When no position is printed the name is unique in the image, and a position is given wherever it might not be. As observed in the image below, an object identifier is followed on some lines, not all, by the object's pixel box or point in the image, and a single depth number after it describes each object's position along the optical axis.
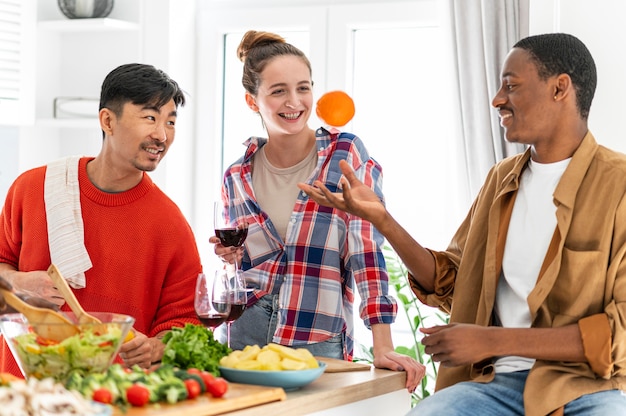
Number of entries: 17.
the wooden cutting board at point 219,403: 1.80
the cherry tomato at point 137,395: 1.83
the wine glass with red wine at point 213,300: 2.25
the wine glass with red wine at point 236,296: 2.27
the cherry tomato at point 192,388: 1.92
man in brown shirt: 2.27
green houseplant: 3.85
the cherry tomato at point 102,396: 1.80
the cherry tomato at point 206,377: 1.97
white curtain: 3.65
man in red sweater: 2.62
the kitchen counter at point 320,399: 1.86
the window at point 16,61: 4.05
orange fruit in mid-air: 3.44
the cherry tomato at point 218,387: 1.92
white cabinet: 4.24
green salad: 1.89
